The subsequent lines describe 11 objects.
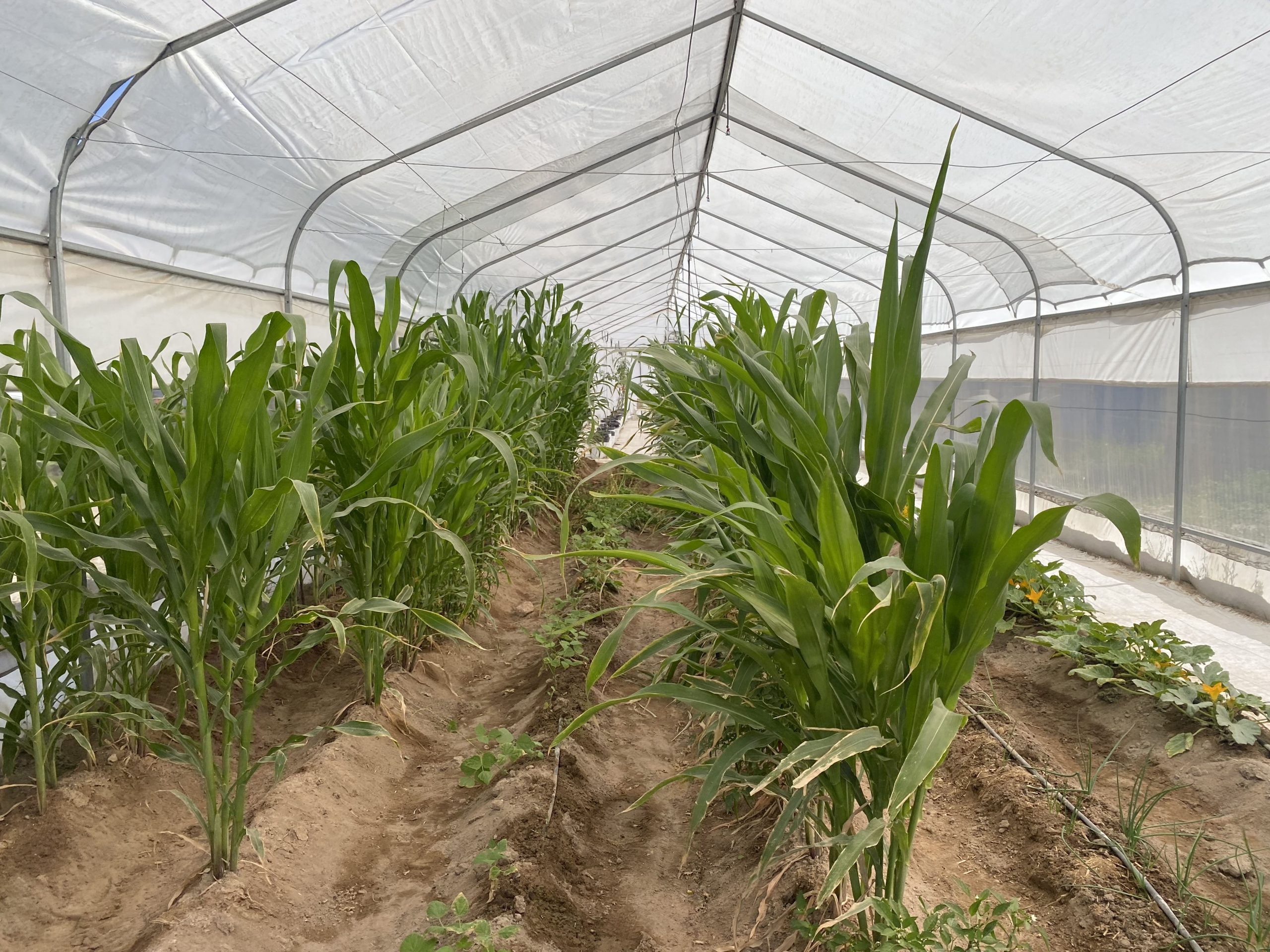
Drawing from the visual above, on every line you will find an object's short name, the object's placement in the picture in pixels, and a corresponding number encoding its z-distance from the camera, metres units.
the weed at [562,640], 2.41
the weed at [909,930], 1.01
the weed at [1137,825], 1.51
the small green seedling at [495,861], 1.31
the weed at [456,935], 1.13
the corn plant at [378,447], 1.75
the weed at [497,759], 1.80
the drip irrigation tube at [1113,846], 1.31
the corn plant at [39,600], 1.39
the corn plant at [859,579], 0.93
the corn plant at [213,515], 1.15
